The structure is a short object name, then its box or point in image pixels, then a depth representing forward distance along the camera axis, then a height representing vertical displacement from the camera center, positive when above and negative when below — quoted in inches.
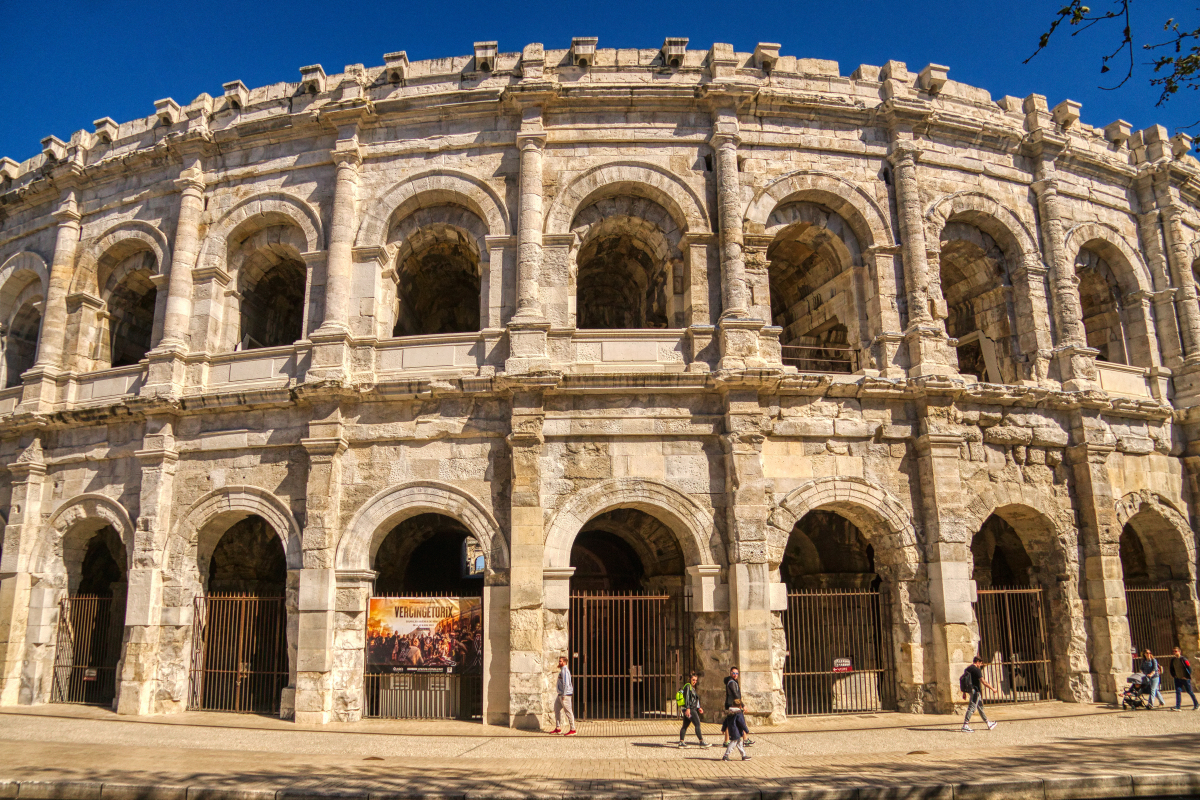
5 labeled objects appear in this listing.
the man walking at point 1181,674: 481.3 -46.6
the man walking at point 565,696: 411.8 -45.7
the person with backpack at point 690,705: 373.4 -46.5
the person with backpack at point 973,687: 416.5 -44.9
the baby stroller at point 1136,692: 475.5 -55.8
